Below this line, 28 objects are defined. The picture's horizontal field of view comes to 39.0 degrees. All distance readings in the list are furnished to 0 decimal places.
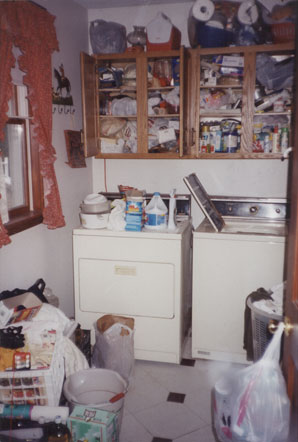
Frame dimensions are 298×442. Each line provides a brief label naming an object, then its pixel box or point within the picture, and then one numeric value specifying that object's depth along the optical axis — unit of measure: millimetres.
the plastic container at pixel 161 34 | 3045
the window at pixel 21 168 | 2520
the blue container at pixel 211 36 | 3012
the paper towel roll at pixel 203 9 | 2945
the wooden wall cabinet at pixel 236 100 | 3035
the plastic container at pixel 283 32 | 2900
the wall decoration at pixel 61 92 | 2896
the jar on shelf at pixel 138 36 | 3256
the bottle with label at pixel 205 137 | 3299
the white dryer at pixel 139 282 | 2916
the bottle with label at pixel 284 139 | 3137
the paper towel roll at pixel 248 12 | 2910
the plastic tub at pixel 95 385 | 2348
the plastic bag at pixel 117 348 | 2777
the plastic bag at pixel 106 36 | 3217
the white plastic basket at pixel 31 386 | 2010
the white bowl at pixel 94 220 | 3025
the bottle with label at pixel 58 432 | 1948
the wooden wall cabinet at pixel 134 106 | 3131
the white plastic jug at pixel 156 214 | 2994
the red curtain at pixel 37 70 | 2158
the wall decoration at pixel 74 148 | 3094
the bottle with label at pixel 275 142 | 3146
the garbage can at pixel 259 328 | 2375
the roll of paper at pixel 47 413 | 2033
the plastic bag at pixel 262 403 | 1296
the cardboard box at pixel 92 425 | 1966
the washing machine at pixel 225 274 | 2814
